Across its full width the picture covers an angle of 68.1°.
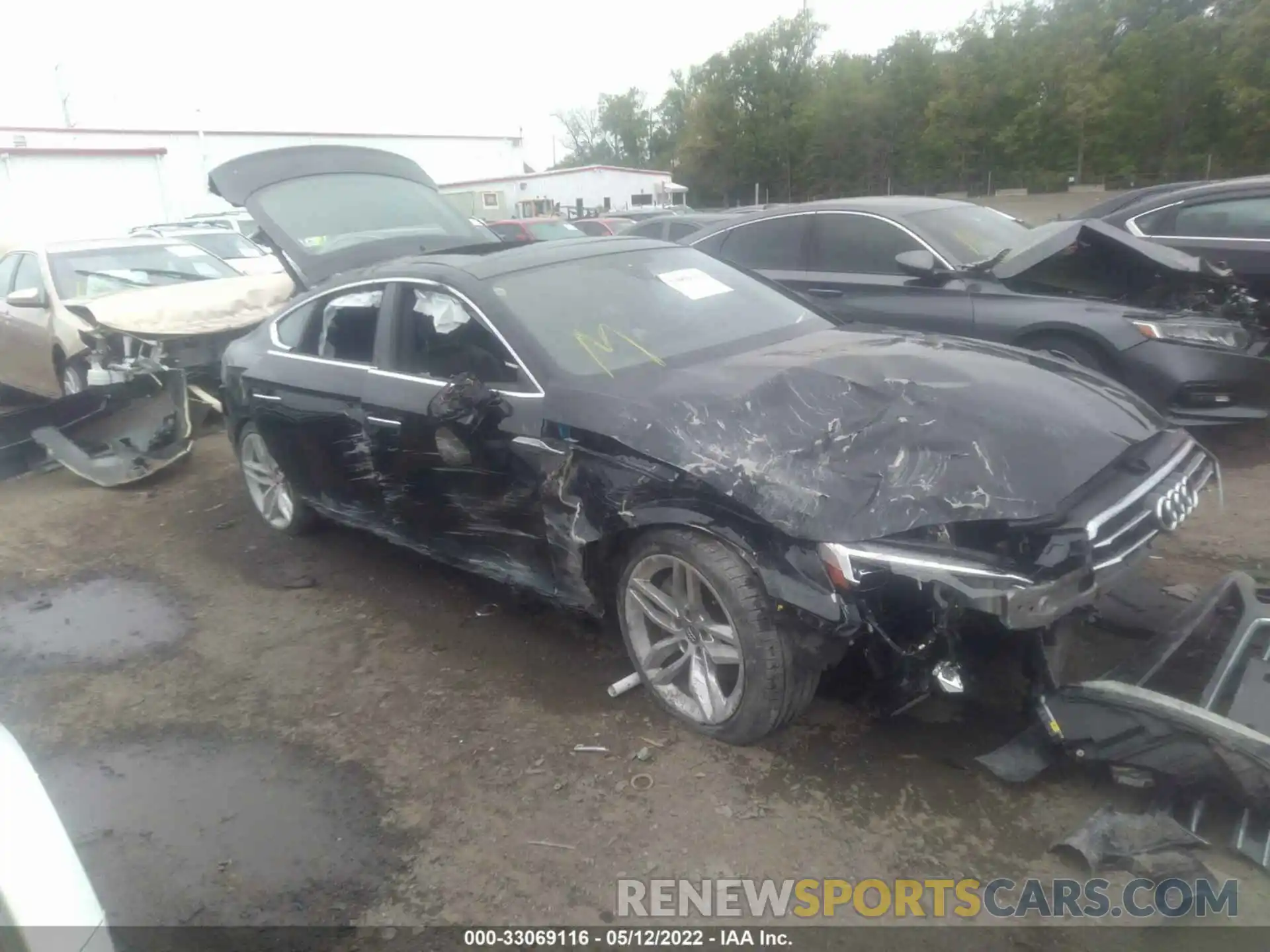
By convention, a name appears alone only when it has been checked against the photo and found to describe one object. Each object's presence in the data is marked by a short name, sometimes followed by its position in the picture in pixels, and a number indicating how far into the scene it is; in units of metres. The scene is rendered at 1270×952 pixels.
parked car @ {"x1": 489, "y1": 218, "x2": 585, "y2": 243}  17.67
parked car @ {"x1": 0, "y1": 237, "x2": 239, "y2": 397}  8.51
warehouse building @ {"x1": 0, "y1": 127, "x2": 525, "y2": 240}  27.22
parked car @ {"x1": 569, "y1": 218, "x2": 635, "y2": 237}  18.52
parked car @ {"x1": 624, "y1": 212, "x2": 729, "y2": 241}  12.51
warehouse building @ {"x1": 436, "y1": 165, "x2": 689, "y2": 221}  33.91
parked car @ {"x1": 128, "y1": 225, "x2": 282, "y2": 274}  12.67
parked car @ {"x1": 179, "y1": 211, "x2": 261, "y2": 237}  22.50
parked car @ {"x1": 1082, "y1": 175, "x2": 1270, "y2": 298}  6.78
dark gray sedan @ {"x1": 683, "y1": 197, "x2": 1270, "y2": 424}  5.52
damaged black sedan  2.83
